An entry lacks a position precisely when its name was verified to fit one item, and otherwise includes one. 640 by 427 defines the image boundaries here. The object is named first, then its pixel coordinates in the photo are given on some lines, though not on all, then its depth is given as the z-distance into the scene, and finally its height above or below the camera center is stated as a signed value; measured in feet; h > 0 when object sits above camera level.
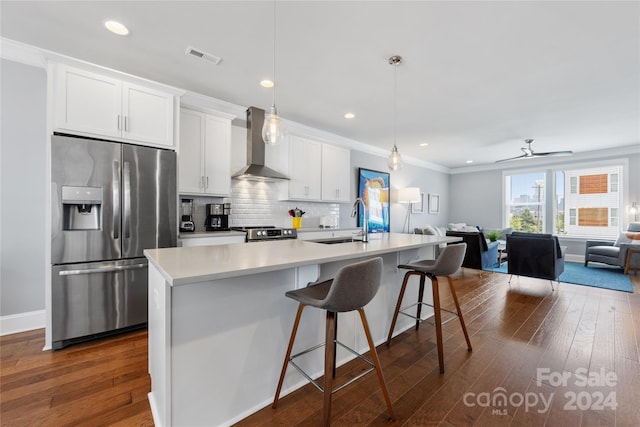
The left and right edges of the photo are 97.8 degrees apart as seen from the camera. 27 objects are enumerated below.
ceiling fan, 16.25 +3.73
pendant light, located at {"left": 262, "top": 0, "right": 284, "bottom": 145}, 6.79 +2.01
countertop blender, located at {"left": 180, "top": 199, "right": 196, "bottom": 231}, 10.72 -0.26
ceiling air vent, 8.01 +4.62
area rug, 14.15 -3.58
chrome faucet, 7.86 -0.61
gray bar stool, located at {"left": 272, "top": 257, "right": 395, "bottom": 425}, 4.48 -1.52
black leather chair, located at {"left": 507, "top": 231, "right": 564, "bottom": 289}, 13.12 -2.05
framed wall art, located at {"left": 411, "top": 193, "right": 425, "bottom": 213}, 23.63 +0.50
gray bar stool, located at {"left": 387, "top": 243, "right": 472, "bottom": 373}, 6.58 -1.46
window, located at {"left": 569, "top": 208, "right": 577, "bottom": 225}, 22.21 -0.16
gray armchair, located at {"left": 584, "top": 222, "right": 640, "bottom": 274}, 16.48 -2.24
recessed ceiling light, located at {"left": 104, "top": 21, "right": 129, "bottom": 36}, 6.91 +4.62
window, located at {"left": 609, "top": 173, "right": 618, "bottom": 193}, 20.48 +2.30
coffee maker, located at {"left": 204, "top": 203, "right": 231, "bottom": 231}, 11.62 -0.26
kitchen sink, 13.41 -1.39
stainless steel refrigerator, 7.64 -0.60
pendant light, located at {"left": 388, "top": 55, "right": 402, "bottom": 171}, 8.34 +2.13
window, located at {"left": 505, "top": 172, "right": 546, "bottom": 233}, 23.53 +1.08
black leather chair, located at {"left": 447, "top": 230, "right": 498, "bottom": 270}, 16.22 -2.21
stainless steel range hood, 12.21 +2.72
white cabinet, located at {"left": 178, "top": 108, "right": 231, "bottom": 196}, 10.62 +2.24
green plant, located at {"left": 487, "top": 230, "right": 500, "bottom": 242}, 20.97 -1.71
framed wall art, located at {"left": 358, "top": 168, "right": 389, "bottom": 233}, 18.93 +1.11
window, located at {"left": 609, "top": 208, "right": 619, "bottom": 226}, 20.45 -0.16
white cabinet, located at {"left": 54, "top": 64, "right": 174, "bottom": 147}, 7.77 +3.09
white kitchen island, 4.23 -2.04
